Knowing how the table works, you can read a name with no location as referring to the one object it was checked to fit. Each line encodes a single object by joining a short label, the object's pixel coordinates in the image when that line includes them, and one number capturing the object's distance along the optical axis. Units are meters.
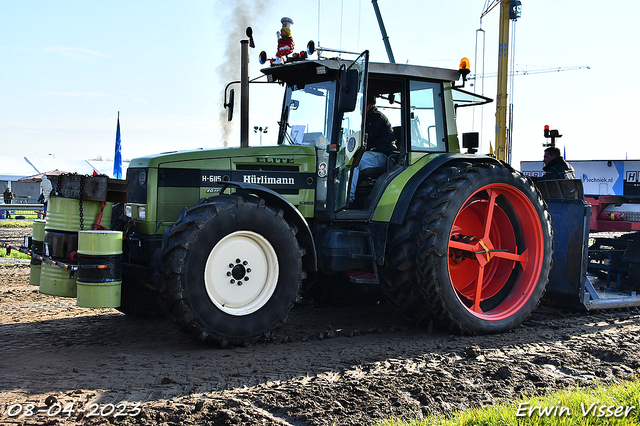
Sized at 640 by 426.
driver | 5.88
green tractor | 4.62
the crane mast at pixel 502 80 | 27.88
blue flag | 20.94
